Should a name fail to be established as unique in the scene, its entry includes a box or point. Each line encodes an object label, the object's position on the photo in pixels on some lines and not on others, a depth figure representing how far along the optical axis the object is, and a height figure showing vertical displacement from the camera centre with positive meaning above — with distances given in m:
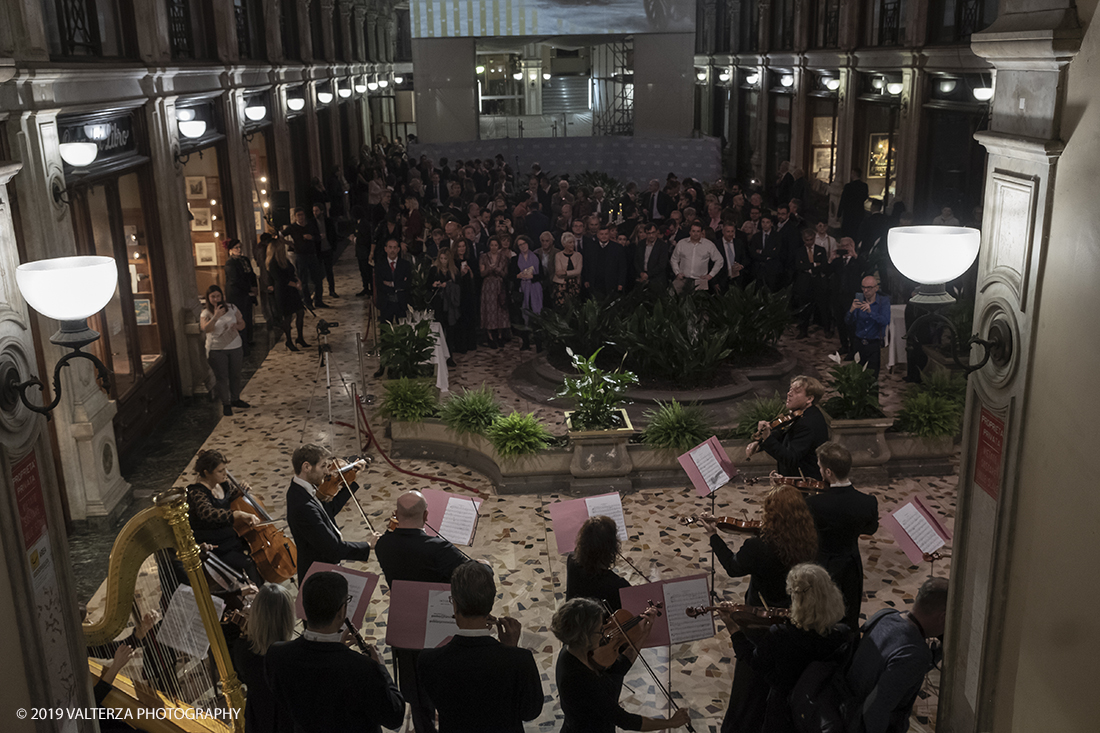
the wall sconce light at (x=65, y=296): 4.41 -1.00
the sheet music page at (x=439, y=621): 5.08 -2.75
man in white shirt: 12.79 -2.52
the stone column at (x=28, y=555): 4.38 -2.12
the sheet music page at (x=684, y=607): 5.06 -2.70
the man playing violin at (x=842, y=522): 5.74 -2.60
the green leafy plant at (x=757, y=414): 9.36 -3.27
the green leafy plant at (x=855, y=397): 9.55 -3.16
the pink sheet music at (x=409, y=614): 5.08 -2.70
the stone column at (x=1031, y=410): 3.86 -1.50
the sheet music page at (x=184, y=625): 5.02 -2.72
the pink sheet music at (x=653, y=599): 4.98 -2.63
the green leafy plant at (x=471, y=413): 9.77 -3.33
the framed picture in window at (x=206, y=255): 14.71 -2.65
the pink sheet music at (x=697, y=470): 6.68 -2.67
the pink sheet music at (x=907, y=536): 5.93 -2.77
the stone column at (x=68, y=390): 8.02 -2.66
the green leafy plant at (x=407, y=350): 10.77 -2.99
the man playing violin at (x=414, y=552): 5.41 -2.56
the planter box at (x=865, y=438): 9.44 -3.51
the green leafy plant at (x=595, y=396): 9.32 -3.03
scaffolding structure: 34.50 -1.31
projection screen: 24.44 +1.08
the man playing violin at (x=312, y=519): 5.94 -2.61
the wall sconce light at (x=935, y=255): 4.79 -0.94
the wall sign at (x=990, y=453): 4.61 -1.83
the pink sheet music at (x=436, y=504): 6.07 -2.61
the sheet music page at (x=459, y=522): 6.04 -2.70
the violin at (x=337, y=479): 6.37 -2.56
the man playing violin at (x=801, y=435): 6.95 -2.57
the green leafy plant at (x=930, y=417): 9.50 -3.36
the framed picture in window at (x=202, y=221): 14.59 -2.16
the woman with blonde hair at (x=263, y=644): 4.46 -2.49
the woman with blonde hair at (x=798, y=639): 4.42 -2.56
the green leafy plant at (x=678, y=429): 9.30 -3.36
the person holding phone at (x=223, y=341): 10.84 -2.89
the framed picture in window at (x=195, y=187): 14.52 -1.66
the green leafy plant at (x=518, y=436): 9.23 -3.37
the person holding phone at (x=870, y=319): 10.54 -2.71
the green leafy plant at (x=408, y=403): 10.20 -3.36
